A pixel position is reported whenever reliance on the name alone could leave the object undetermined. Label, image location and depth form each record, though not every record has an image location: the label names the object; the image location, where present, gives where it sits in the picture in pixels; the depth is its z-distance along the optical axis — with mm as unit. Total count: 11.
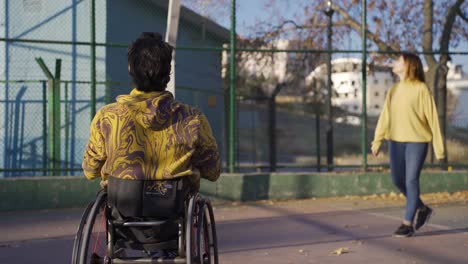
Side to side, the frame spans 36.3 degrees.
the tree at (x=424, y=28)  13703
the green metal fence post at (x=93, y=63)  9406
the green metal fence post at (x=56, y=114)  10788
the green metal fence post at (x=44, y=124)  11742
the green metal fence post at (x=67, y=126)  12969
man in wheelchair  3619
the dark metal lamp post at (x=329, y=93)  11966
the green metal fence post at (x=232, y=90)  9906
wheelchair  3578
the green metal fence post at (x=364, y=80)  10352
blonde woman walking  6910
